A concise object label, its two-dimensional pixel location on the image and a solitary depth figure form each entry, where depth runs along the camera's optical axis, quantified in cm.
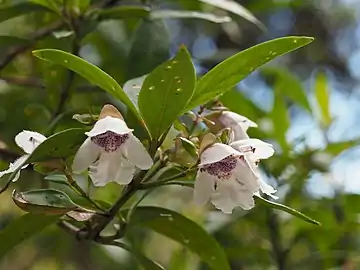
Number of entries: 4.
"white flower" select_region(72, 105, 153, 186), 24
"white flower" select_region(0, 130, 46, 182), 25
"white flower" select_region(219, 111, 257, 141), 27
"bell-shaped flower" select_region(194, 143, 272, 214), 25
